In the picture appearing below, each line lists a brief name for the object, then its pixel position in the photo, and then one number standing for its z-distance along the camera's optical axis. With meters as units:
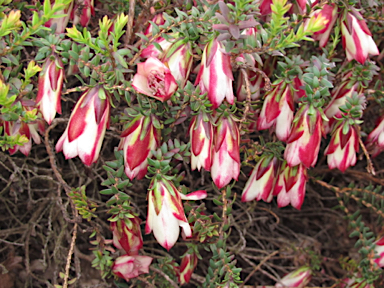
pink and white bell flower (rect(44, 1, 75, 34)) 0.36
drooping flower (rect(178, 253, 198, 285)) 0.39
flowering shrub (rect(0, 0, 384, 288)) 0.32
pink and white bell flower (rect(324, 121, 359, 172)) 0.39
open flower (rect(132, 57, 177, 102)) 0.31
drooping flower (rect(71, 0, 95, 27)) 0.37
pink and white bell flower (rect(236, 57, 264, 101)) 0.39
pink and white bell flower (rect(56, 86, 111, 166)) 0.33
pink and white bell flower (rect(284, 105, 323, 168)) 0.36
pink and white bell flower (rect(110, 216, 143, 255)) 0.37
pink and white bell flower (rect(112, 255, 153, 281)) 0.38
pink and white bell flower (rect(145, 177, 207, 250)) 0.33
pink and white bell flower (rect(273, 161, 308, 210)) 0.39
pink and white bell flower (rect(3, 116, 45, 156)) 0.35
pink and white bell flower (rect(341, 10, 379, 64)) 0.38
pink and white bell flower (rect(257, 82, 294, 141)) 0.37
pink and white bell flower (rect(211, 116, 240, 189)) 0.35
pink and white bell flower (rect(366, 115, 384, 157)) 0.42
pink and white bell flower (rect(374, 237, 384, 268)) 0.44
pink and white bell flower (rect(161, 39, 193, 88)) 0.34
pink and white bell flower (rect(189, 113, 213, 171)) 0.34
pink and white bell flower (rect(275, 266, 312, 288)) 0.46
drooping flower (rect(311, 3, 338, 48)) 0.39
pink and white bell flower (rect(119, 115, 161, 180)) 0.34
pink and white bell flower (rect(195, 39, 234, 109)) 0.32
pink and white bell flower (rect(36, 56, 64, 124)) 0.33
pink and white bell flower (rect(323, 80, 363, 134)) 0.40
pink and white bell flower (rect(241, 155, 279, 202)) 0.41
